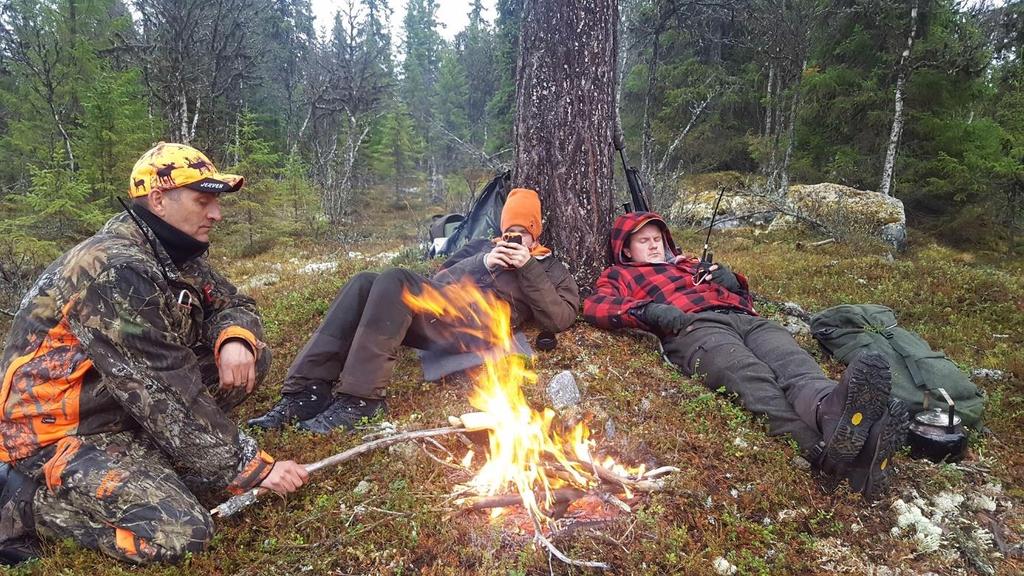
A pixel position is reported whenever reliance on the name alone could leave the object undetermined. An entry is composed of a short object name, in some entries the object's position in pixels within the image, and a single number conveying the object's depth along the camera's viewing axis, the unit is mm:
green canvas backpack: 3580
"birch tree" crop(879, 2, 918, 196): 14125
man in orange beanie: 3596
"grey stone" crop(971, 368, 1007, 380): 4516
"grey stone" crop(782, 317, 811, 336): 5461
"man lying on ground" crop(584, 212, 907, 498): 2854
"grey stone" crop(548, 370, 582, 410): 3781
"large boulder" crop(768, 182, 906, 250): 11711
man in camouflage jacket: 2463
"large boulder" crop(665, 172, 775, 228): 14078
